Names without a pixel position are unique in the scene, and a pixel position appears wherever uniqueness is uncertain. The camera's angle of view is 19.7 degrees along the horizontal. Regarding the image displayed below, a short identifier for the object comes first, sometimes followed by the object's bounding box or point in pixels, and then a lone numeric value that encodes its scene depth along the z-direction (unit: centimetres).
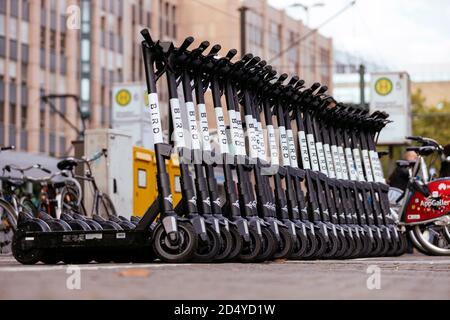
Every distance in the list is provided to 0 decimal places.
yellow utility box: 2206
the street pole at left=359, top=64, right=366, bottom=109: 3769
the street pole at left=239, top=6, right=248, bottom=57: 3639
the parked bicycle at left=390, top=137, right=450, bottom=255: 1636
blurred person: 2078
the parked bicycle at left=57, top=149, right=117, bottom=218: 1759
